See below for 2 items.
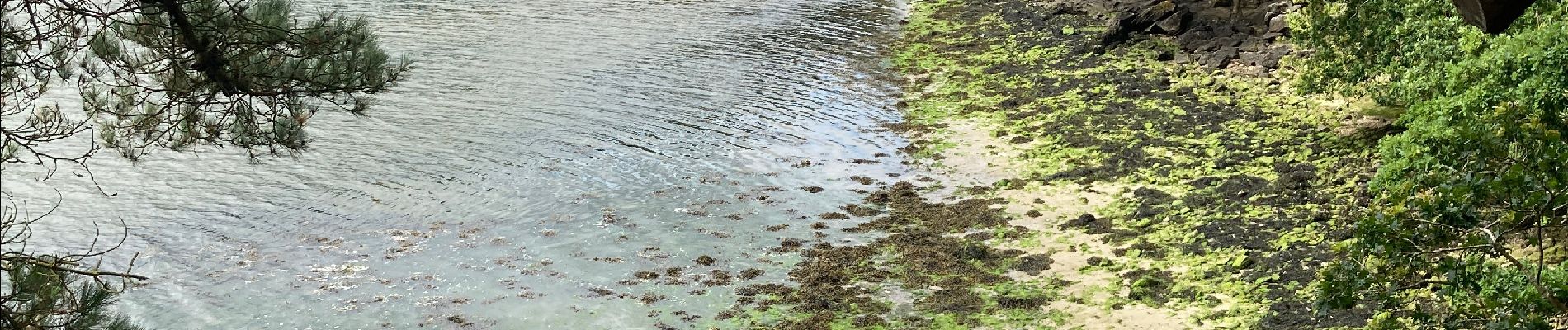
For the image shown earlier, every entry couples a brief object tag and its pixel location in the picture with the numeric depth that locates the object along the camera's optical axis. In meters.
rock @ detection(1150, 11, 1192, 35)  27.52
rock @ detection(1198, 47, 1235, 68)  24.33
